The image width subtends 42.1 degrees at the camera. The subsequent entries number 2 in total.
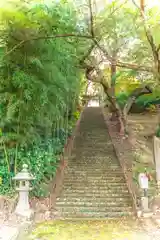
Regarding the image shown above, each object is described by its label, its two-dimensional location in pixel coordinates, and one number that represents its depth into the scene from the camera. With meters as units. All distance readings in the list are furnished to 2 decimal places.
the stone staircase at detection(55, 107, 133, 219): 4.59
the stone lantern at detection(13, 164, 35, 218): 4.11
